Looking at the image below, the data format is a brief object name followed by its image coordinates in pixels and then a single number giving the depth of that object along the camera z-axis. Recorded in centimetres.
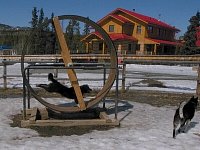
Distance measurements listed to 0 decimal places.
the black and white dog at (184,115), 705
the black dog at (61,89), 845
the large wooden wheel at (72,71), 792
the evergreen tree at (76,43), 5732
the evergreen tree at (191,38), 5333
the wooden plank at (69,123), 750
